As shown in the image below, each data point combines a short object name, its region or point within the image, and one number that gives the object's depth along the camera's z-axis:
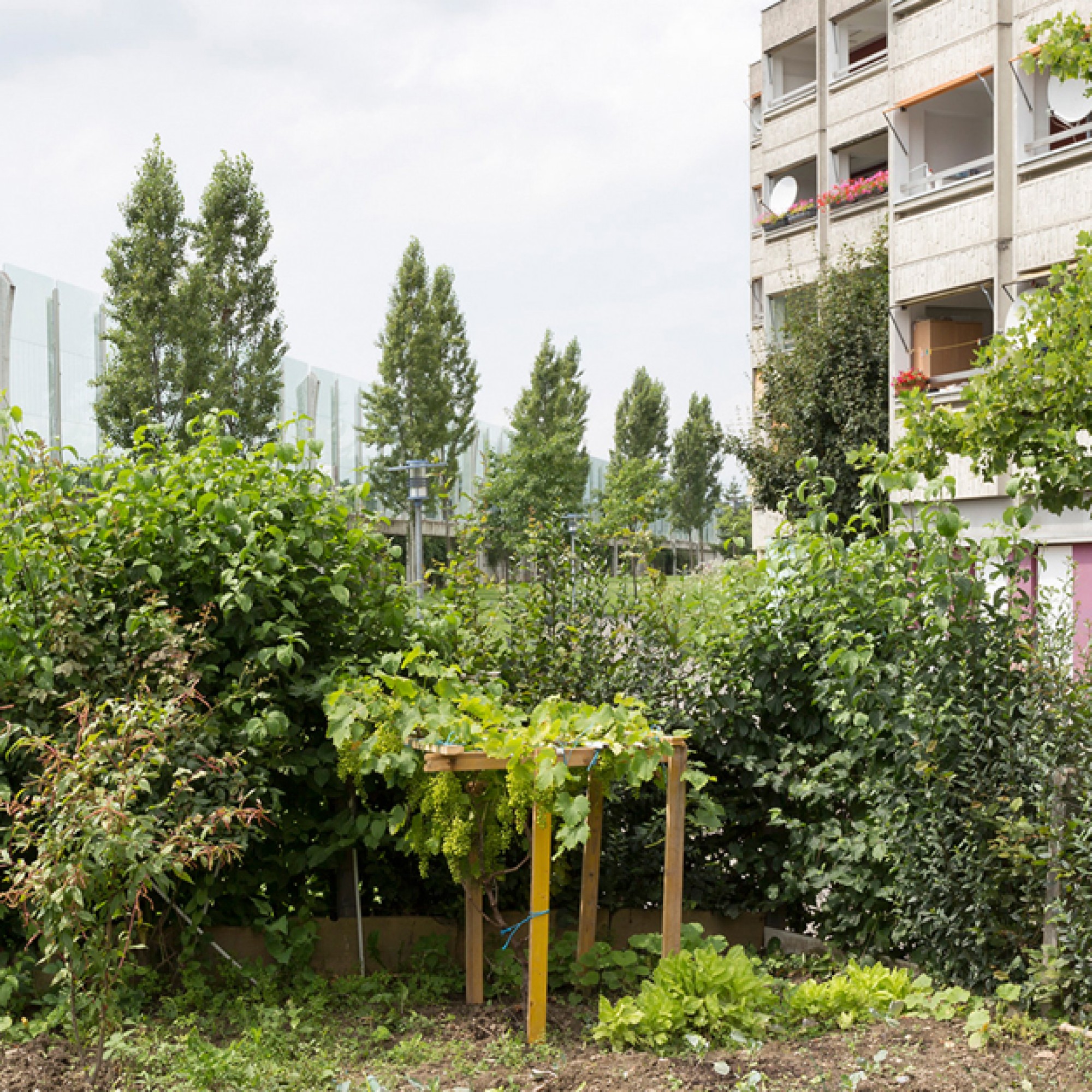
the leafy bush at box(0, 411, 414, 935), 4.85
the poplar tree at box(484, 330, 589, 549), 37.78
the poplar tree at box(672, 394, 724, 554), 63.66
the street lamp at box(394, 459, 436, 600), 18.92
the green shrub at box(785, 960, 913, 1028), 4.48
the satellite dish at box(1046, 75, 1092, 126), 15.98
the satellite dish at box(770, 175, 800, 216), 27.41
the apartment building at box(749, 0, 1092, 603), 17.86
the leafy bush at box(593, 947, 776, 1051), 4.23
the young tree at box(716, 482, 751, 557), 31.72
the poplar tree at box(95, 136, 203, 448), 24.69
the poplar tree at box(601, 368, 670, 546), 61.81
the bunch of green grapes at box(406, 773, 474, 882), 4.52
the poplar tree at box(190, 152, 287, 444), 26.47
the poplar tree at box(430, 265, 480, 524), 43.28
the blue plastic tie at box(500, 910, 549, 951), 4.44
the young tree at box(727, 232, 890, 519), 21.20
